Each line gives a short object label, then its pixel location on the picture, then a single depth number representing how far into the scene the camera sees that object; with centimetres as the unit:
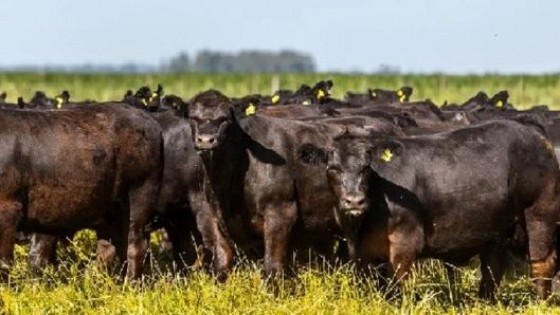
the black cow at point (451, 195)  1827
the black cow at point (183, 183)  2178
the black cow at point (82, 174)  1891
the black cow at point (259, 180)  1989
